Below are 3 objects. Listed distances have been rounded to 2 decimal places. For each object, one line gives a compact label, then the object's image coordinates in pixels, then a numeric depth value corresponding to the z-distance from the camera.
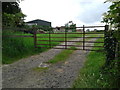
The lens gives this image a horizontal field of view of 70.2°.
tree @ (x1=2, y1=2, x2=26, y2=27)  5.17
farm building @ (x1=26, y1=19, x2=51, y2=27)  29.63
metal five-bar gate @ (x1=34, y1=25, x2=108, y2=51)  5.36
